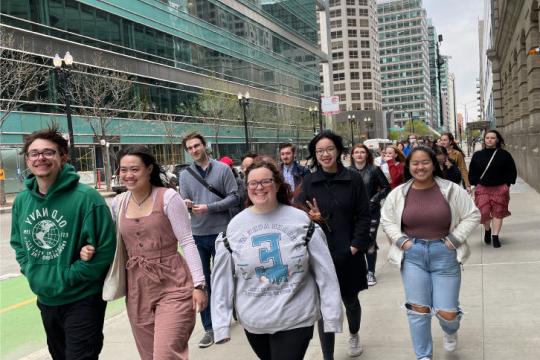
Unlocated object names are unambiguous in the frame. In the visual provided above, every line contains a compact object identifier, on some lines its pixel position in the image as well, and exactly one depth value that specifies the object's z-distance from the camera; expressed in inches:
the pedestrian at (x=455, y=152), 422.0
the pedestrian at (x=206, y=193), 219.9
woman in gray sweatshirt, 119.6
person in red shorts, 344.2
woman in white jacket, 165.3
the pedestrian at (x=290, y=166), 307.6
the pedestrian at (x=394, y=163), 360.5
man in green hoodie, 133.6
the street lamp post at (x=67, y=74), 862.5
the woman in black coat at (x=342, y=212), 171.2
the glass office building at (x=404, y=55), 7559.1
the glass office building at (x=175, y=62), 1314.0
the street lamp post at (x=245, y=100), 1457.6
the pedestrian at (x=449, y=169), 354.7
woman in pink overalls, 139.1
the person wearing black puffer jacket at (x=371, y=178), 278.7
